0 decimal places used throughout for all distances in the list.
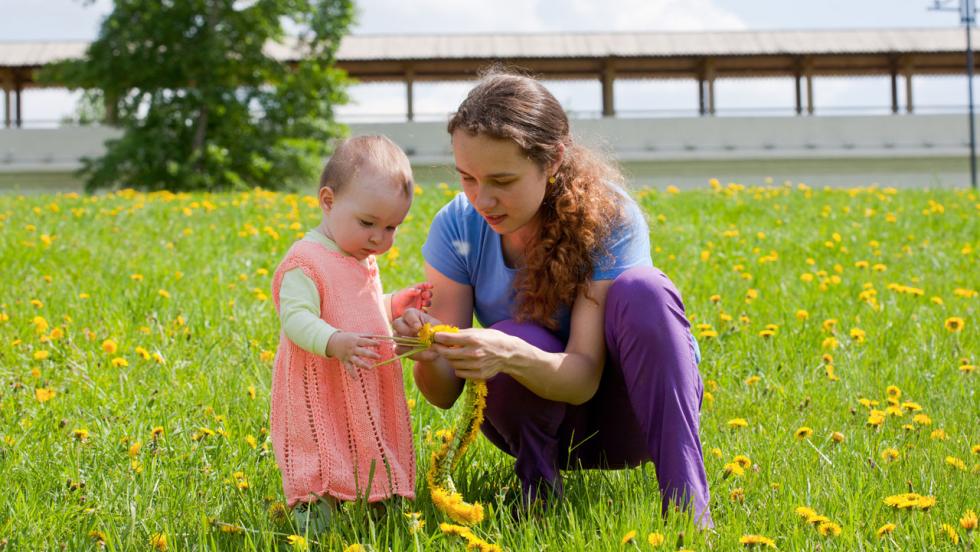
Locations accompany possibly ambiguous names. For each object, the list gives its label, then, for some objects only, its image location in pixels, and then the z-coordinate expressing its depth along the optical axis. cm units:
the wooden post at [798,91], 2042
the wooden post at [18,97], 2033
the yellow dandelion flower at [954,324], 358
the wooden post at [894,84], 2053
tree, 1778
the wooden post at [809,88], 2027
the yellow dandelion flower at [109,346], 320
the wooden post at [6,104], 2027
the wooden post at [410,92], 1934
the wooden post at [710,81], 1986
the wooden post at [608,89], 1973
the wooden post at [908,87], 2034
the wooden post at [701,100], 2003
